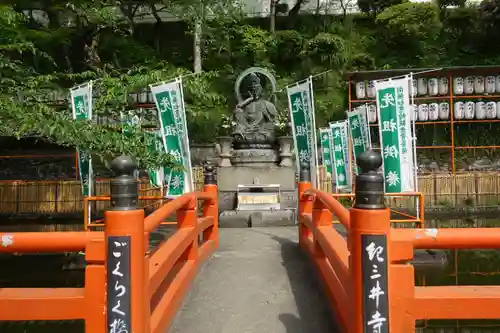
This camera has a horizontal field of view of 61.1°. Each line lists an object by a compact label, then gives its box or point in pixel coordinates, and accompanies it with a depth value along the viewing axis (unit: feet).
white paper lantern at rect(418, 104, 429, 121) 55.13
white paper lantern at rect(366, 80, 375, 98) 56.71
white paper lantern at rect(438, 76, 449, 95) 54.19
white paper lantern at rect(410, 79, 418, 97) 54.84
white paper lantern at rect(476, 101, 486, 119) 54.29
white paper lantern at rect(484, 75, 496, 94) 53.26
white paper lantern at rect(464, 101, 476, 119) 54.29
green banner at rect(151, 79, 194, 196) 27.53
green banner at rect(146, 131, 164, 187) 29.19
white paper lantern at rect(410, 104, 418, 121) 55.50
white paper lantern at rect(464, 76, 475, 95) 53.47
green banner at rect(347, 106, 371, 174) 42.24
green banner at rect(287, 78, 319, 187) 33.12
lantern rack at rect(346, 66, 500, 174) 53.26
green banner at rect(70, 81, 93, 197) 28.86
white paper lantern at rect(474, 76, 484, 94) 53.36
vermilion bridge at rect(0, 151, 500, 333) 7.72
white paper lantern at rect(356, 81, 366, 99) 56.95
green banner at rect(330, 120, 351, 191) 43.30
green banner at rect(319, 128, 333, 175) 48.74
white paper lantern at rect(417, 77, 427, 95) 54.70
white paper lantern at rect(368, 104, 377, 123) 57.31
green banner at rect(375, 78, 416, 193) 27.14
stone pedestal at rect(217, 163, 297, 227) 35.81
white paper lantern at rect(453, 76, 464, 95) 53.57
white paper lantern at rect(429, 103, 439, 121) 54.90
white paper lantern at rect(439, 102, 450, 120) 54.80
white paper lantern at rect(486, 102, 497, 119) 54.08
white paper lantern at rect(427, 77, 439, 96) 54.08
